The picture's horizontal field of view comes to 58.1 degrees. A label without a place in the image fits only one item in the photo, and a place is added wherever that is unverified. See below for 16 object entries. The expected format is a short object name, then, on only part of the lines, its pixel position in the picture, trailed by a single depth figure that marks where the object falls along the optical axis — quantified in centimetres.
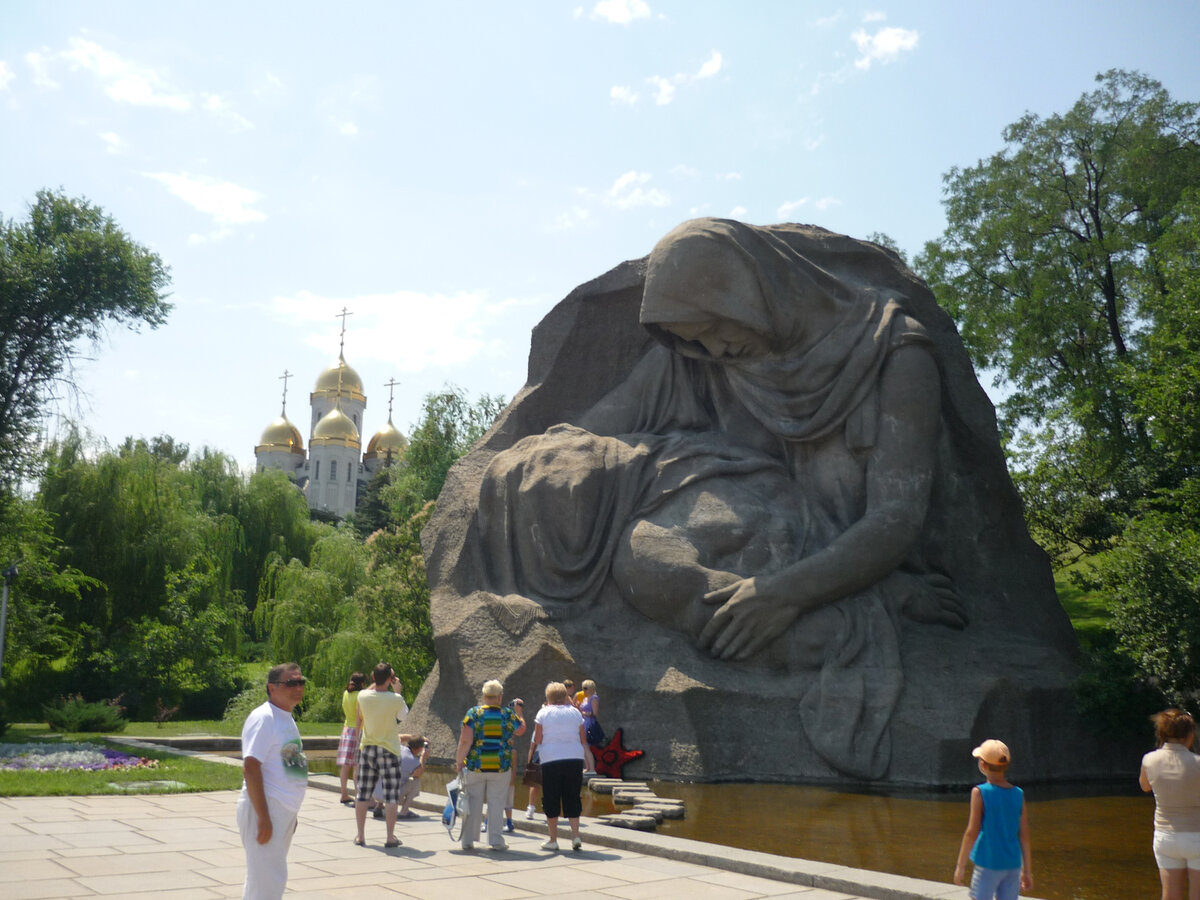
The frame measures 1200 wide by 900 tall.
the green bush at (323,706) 2189
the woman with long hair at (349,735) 911
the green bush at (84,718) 1723
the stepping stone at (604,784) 1008
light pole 1697
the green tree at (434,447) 2687
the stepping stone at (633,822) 773
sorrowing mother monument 1079
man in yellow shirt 764
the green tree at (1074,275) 2067
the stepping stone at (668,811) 828
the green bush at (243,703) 2106
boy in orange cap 446
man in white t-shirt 429
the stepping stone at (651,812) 814
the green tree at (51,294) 1822
